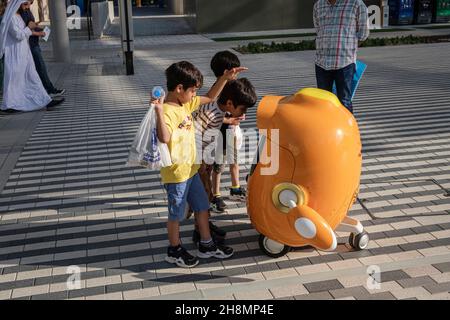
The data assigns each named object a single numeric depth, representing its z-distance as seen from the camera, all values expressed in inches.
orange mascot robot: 135.2
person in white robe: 346.0
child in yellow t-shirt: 140.0
